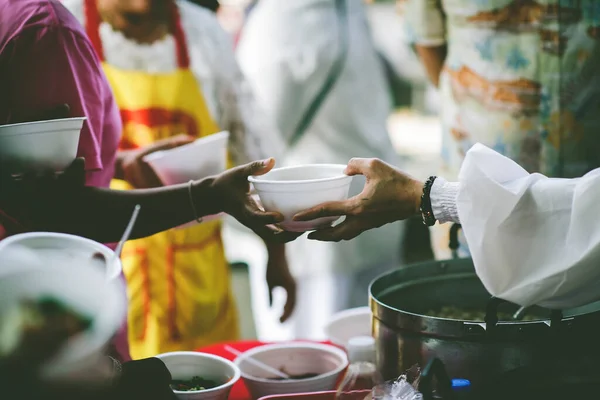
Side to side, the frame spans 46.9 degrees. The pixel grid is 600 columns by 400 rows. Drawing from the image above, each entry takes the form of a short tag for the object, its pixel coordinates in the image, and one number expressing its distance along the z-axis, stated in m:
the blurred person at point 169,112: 2.66
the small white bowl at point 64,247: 1.11
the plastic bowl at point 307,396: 1.54
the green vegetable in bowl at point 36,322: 0.97
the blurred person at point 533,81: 2.40
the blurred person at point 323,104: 3.65
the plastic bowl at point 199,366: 1.64
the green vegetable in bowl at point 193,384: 1.57
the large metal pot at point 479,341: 1.35
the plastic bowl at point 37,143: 1.34
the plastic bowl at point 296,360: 1.72
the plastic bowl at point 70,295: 0.98
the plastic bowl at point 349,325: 2.05
